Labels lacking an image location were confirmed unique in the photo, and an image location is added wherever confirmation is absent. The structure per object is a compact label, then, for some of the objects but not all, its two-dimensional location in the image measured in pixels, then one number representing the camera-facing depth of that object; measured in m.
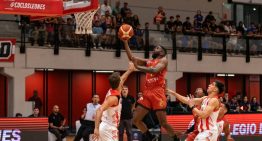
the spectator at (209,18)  34.88
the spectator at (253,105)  29.38
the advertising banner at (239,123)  21.73
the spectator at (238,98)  29.87
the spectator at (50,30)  27.97
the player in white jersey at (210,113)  12.32
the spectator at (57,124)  23.09
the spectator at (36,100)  28.65
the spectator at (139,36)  30.57
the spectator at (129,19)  30.92
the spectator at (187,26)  32.94
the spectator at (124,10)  31.44
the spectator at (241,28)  35.62
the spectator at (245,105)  28.77
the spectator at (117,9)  31.77
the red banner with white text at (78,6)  20.95
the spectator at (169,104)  25.26
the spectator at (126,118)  20.73
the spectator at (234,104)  27.31
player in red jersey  14.24
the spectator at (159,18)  33.12
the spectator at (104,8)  30.63
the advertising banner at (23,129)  20.53
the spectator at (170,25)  32.41
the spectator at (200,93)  15.05
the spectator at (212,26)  34.27
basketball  13.52
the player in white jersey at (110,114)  12.21
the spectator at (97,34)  28.86
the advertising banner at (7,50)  26.52
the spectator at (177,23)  32.74
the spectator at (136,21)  31.20
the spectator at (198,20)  34.28
